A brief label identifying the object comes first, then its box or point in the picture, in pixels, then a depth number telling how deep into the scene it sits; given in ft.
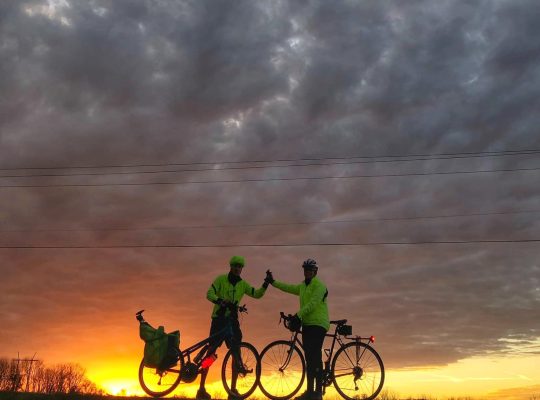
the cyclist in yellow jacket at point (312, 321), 47.91
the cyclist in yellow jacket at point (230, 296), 50.47
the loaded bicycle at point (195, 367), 50.47
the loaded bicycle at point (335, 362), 49.49
